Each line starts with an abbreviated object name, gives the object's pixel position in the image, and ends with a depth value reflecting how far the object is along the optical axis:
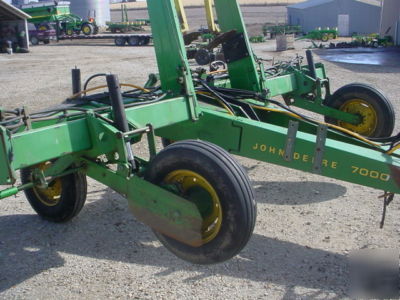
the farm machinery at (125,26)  36.19
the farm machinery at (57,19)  33.53
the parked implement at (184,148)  2.95
